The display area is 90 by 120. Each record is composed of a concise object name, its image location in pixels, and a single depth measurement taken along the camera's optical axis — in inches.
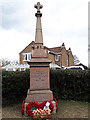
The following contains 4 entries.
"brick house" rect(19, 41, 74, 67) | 971.1
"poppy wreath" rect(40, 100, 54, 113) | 191.8
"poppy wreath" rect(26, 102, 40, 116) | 188.0
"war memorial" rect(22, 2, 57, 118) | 192.7
